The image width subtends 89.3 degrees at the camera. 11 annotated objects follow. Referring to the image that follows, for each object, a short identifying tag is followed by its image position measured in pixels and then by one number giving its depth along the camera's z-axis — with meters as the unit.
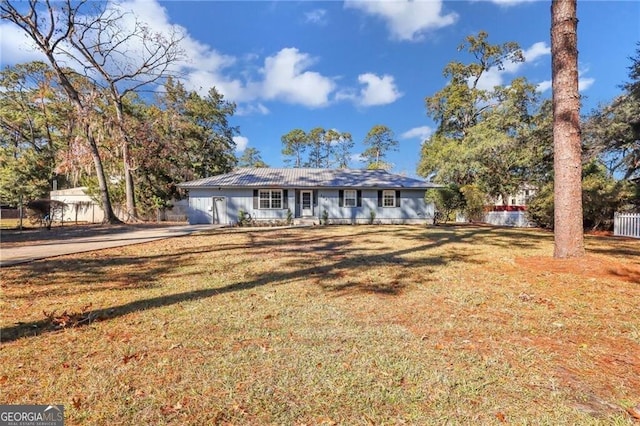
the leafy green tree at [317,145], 48.94
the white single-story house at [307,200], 20.05
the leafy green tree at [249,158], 56.06
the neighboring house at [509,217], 19.73
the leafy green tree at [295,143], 49.24
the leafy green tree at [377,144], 45.41
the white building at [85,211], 23.98
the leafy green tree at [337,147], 49.03
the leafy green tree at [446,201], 20.48
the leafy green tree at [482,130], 23.95
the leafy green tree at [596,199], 14.19
